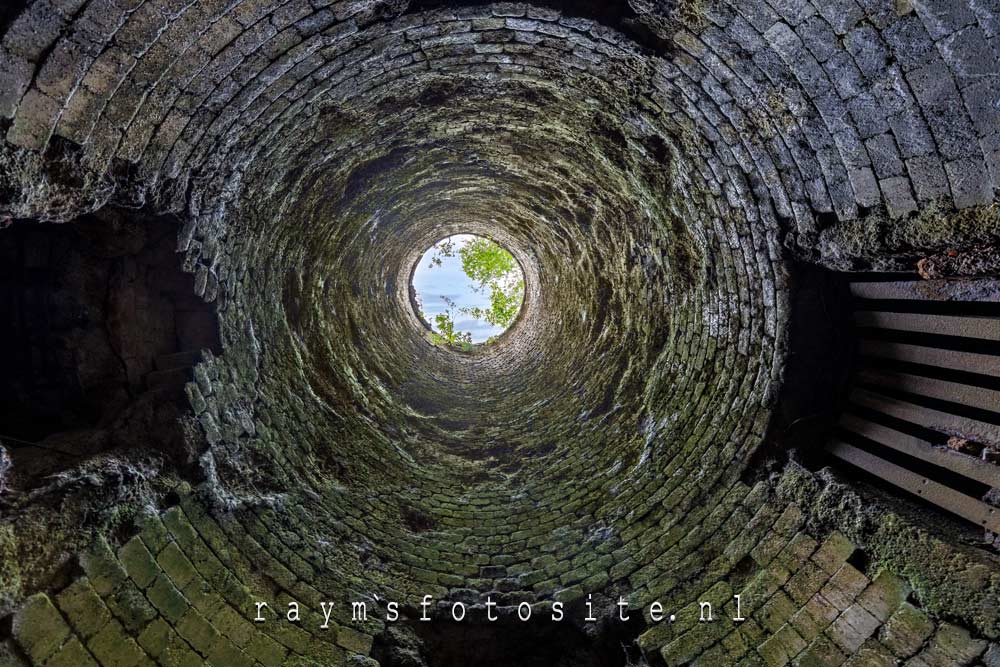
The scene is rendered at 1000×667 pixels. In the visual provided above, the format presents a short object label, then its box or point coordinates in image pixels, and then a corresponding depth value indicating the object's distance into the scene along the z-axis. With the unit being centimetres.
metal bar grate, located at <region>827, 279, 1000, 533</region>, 309
